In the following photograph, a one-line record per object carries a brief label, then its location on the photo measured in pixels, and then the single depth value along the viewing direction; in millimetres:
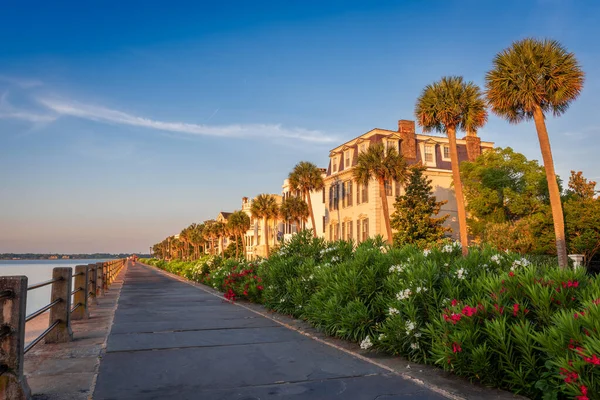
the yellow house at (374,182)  46906
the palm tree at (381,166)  40344
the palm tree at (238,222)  78688
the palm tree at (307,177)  54375
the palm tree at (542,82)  25500
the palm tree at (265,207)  67688
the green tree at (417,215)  41281
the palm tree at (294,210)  59153
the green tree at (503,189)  41938
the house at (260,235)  75019
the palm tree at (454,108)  31859
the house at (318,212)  58734
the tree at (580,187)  40094
